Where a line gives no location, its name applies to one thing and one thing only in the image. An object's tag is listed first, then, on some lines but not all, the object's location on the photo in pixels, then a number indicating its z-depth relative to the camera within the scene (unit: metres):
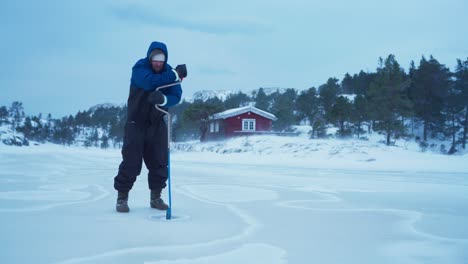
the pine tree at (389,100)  25.16
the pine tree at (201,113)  31.03
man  3.12
